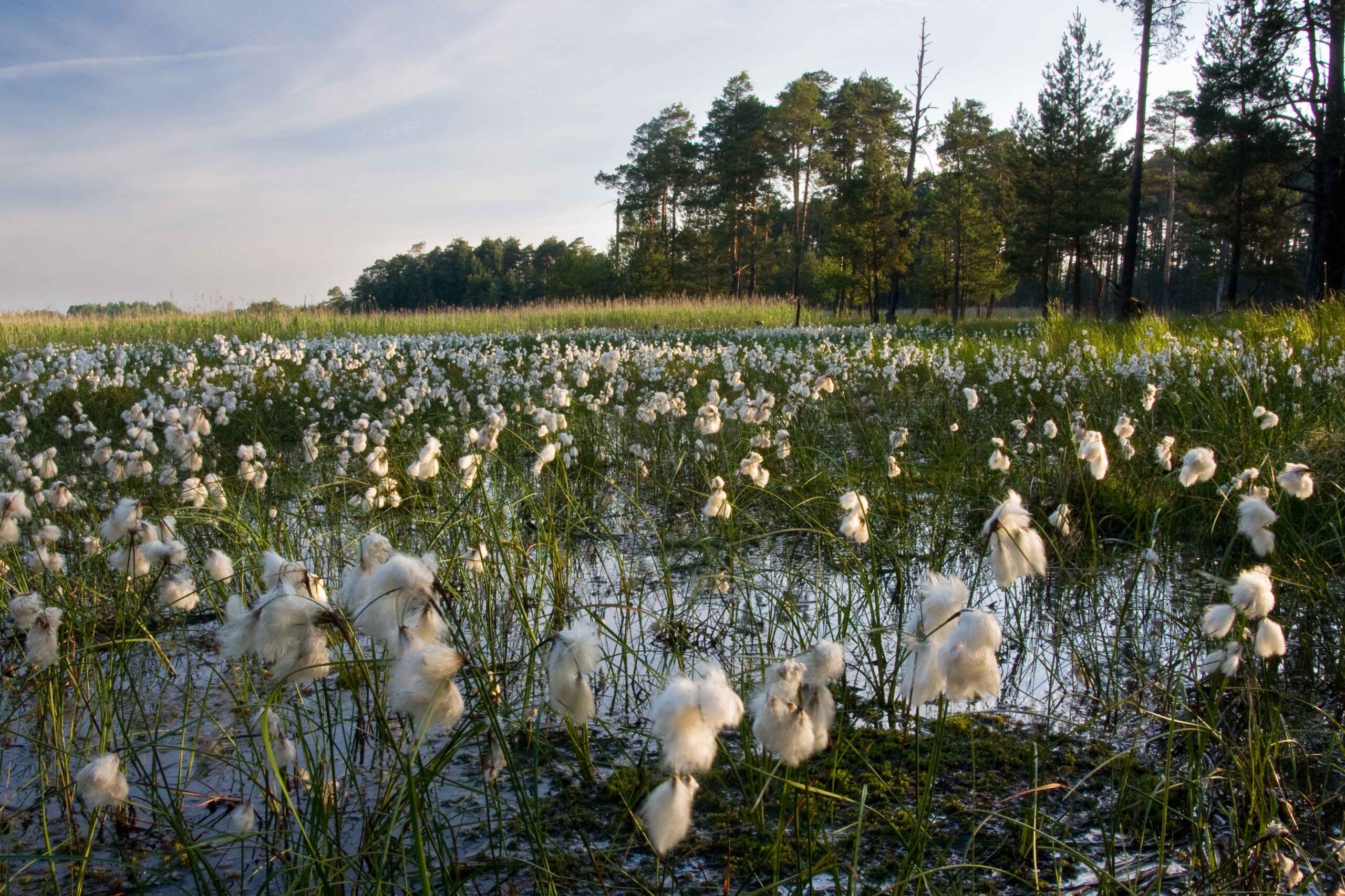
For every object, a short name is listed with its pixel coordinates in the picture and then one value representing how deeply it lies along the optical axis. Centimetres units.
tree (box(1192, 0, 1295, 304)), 2484
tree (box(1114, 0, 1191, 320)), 2173
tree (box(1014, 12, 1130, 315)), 3569
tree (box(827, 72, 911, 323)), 3469
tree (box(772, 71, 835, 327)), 4716
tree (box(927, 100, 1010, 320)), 3972
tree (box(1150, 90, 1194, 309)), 5162
